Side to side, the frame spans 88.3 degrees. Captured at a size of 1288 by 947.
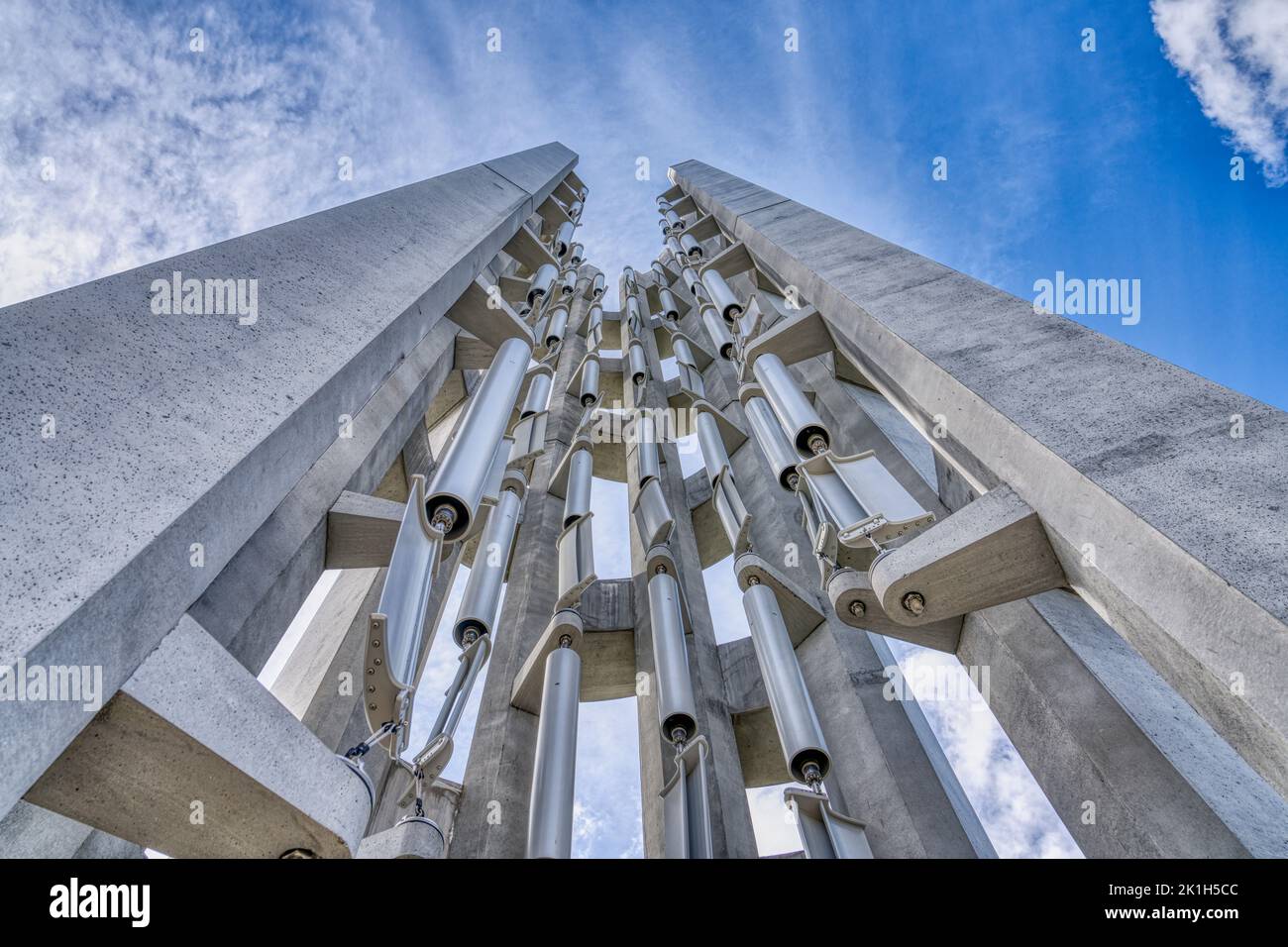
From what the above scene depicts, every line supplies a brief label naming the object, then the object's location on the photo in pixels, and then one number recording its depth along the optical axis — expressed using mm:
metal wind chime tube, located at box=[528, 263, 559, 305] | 11977
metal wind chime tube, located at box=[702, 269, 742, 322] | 10023
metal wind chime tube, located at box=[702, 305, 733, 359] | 10547
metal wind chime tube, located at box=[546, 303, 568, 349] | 11773
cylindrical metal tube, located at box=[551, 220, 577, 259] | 15764
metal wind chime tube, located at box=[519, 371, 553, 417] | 8102
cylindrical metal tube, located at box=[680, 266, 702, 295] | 13055
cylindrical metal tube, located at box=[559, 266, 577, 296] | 14977
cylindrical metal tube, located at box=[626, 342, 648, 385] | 12516
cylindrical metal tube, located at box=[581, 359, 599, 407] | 11688
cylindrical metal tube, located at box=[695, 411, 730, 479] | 8445
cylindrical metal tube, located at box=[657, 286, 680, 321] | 15594
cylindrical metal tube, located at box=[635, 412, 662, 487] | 9156
